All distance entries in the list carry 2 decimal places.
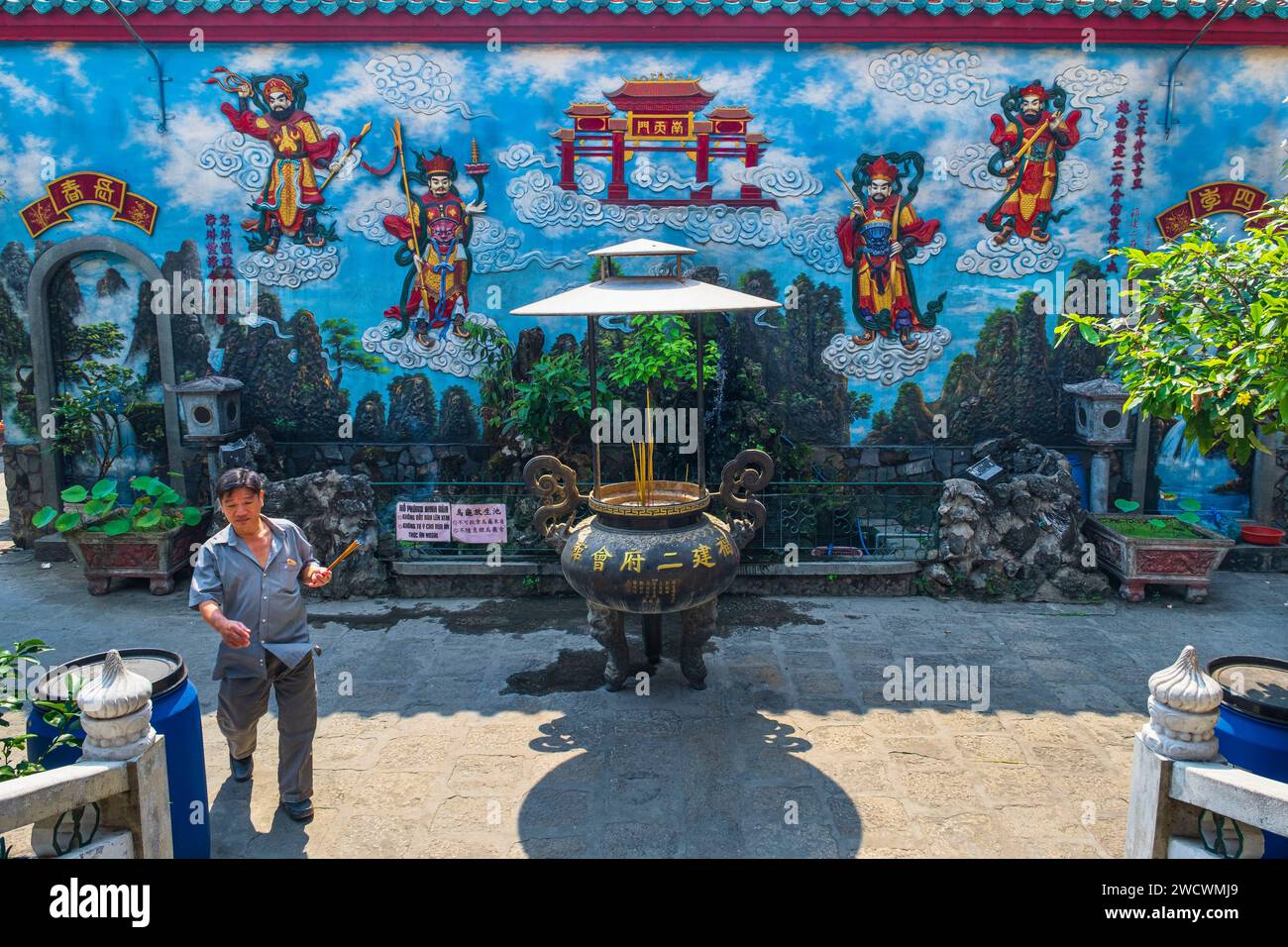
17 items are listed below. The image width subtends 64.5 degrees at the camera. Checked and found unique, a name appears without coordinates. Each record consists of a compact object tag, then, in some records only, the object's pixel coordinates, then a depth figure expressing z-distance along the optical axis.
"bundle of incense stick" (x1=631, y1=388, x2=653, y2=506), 7.11
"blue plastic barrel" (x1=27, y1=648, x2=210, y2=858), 4.74
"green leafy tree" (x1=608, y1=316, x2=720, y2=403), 9.08
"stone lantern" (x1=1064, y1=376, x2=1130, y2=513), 9.59
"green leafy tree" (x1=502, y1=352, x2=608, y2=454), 9.15
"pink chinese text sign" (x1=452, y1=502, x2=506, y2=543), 8.98
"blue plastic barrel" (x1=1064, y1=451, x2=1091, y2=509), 10.33
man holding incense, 5.16
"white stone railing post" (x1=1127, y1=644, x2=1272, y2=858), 3.85
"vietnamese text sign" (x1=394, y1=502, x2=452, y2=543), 9.03
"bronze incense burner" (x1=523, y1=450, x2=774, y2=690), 6.39
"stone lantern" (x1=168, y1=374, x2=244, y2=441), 9.80
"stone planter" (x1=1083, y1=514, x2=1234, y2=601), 8.73
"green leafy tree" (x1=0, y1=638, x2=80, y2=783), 4.14
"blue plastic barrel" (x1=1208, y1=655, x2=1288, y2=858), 4.36
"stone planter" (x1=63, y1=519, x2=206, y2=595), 9.01
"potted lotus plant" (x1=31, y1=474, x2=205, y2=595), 9.00
